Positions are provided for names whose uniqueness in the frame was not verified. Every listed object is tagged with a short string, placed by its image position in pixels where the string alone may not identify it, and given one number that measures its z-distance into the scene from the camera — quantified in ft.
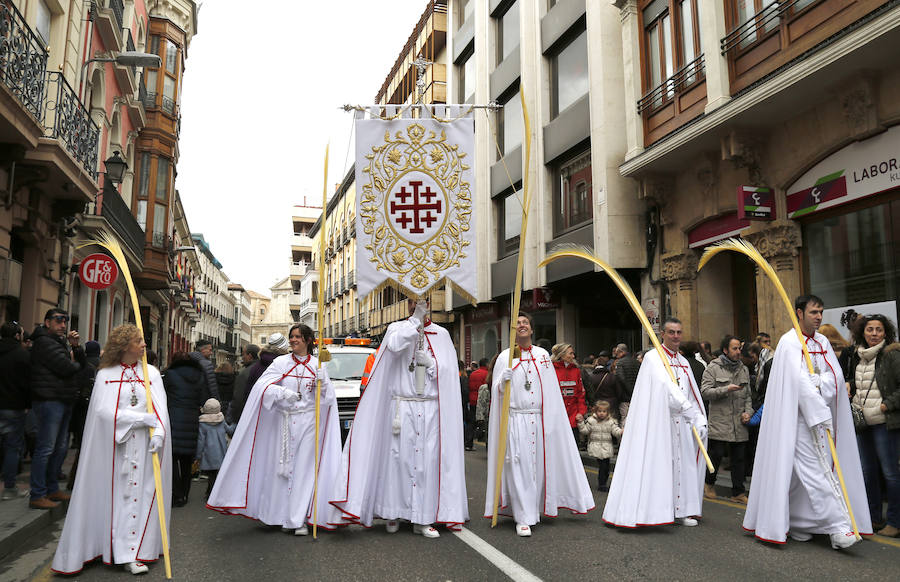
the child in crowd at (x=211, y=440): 26.27
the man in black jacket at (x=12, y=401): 22.54
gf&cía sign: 32.24
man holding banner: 19.57
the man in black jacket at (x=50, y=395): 21.67
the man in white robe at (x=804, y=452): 17.67
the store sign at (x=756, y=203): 38.17
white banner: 22.25
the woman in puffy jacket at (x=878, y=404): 19.48
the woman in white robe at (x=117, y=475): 16.03
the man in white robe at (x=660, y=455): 19.76
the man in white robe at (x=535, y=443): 20.58
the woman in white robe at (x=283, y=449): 19.99
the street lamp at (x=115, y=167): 44.09
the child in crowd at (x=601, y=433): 27.78
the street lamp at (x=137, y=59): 39.19
